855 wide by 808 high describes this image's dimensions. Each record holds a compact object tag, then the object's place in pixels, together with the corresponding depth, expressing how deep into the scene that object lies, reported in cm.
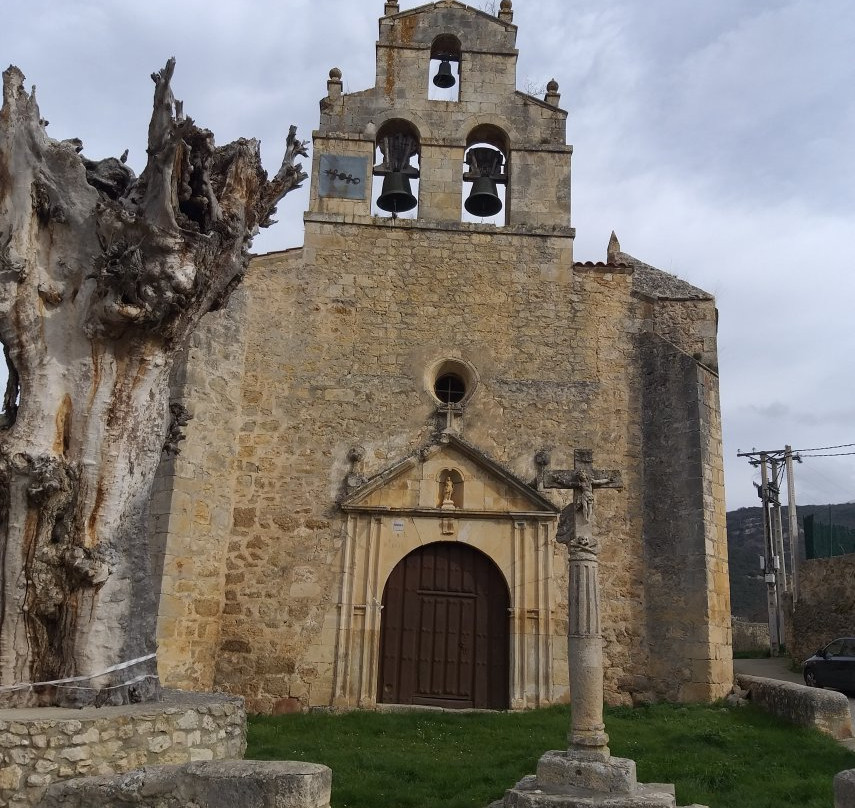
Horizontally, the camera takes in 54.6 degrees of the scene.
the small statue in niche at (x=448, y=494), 962
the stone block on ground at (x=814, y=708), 755
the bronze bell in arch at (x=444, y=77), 1172
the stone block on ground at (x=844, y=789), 337
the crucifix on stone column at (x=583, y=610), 534
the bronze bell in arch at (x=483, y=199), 1098
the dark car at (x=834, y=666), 1116
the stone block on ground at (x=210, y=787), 352
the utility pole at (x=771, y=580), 2027
